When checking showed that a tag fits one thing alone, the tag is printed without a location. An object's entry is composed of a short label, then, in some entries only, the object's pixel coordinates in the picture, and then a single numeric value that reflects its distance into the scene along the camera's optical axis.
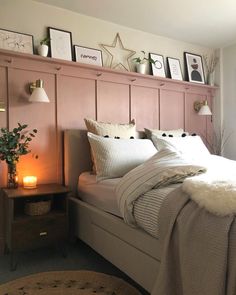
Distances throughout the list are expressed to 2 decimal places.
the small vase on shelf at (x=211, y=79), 3.84
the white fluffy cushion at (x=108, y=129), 2.59
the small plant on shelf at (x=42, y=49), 2.52
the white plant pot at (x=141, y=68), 3.12
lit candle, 2.36
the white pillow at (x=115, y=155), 2.28
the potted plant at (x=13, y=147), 2.23
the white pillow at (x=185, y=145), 2.68
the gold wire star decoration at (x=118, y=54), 3.02
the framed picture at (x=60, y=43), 2.63
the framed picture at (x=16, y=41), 2.40
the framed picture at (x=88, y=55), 2.78
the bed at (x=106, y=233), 1.60
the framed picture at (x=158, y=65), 3.30
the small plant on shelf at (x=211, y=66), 3.85
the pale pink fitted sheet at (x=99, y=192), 1.99
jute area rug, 1.76
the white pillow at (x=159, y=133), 2.93
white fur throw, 1.20
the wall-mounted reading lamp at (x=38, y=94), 2.37
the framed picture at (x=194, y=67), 3.63
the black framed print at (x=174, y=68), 3.45
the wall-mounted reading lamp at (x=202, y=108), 3.47
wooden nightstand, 2.08
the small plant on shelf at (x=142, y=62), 3.13
